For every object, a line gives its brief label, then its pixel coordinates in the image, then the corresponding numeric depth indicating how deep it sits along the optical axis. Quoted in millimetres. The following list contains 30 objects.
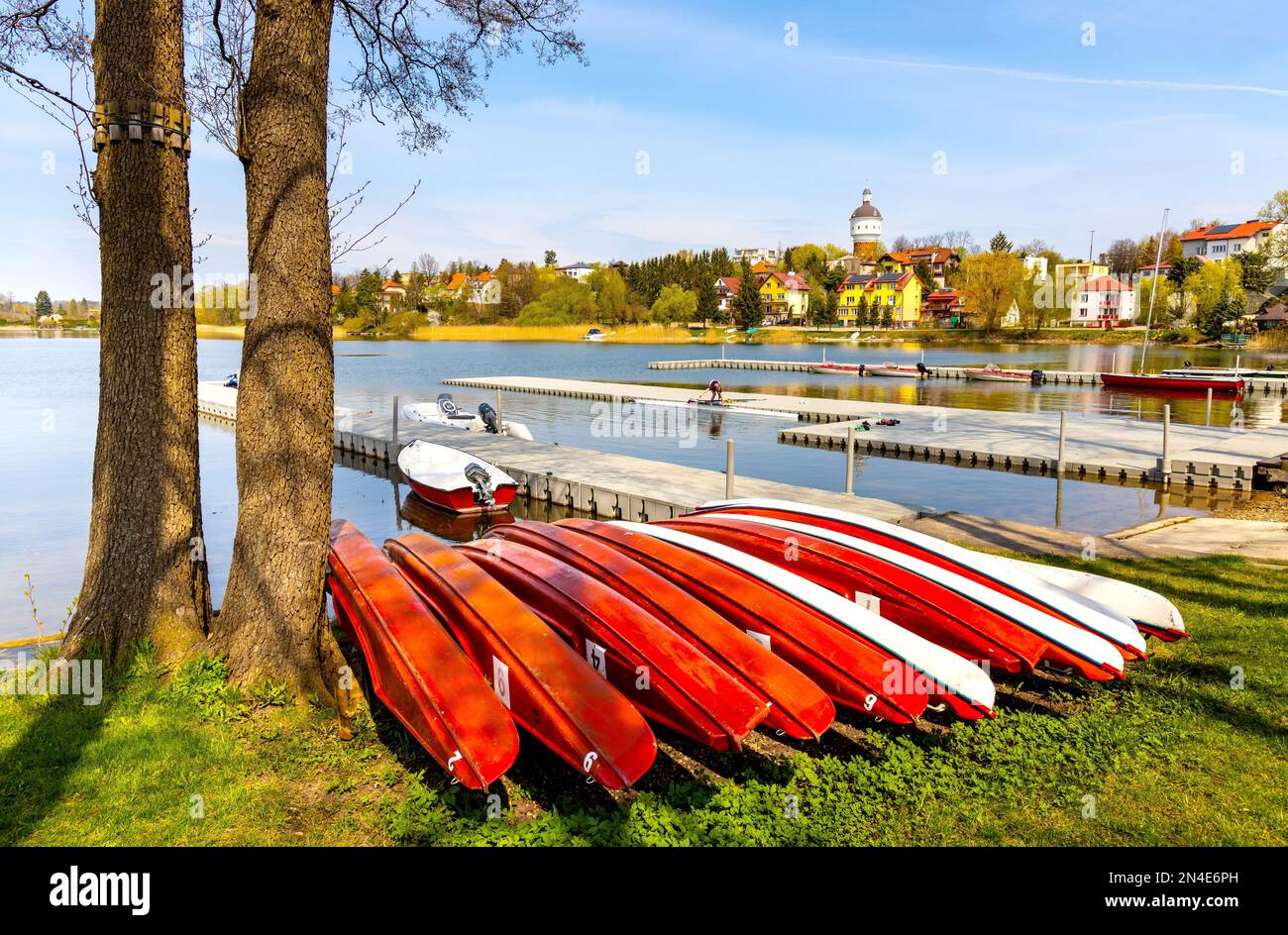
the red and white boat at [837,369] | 54625
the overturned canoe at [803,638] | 4473
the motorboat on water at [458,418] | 22516
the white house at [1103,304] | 107812
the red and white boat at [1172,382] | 34938
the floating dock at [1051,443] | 17250
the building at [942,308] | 115638
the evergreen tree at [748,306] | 110000
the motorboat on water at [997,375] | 45562
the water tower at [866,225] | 161750
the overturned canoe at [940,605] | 5004
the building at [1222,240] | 106125
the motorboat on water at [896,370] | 50750
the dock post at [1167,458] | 17044
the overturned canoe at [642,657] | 4125
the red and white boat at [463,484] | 15453
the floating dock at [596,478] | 13156
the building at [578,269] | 188025
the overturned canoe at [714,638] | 4199
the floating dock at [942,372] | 37906
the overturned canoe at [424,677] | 3816
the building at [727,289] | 126688
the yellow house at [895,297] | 120062
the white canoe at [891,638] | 4520
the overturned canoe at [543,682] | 3807
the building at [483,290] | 125000
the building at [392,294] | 109962
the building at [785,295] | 132875
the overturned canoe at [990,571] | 5359
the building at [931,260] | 134375
